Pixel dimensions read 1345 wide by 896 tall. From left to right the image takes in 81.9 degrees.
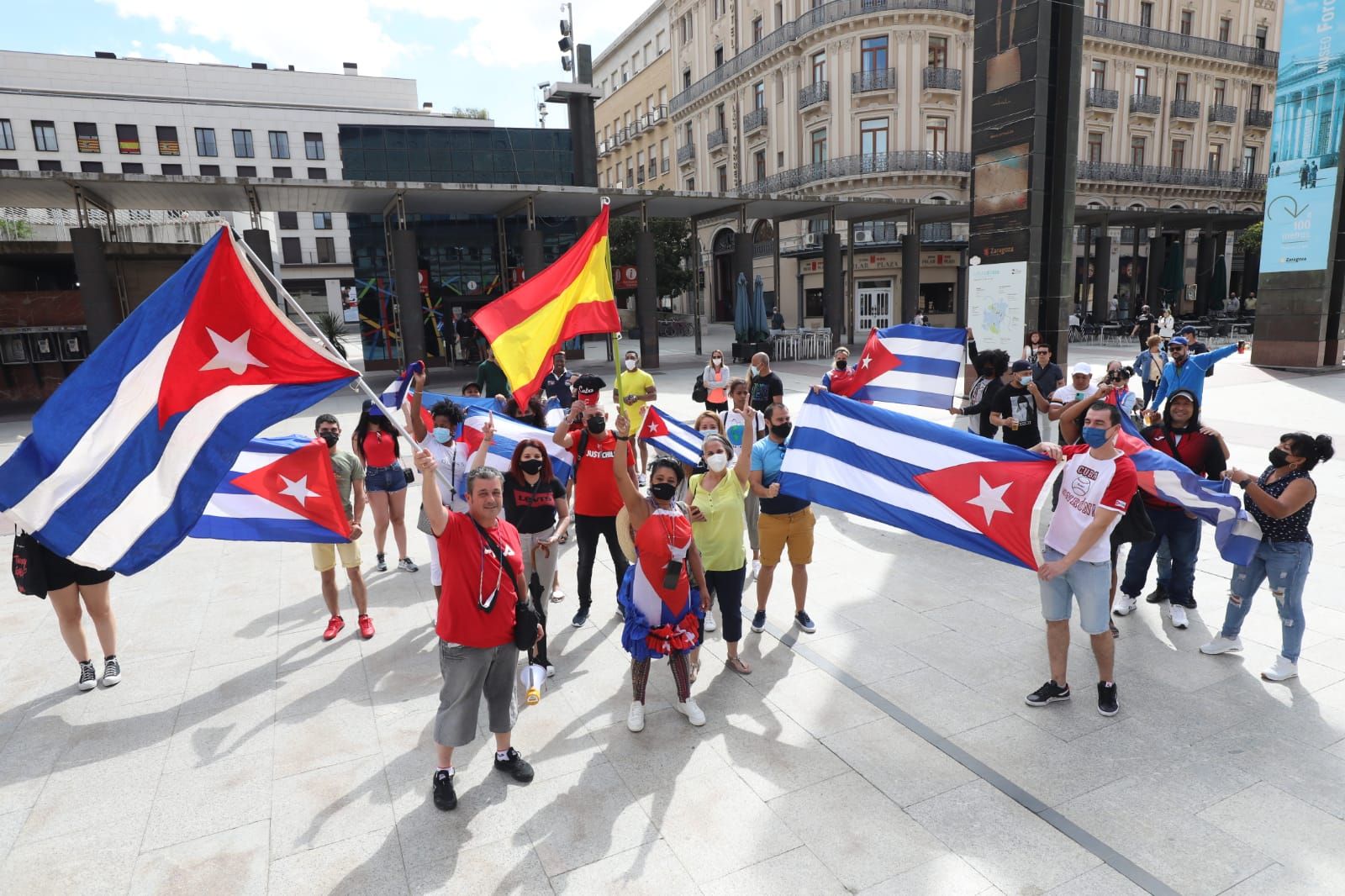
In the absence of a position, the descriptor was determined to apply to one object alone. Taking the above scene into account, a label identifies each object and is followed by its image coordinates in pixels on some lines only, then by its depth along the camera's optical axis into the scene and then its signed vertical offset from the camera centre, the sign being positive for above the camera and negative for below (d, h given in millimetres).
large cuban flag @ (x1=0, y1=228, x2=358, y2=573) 4270 -514
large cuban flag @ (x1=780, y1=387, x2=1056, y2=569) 5145 -1275
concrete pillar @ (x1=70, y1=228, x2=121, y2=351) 19766 +1150
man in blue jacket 9773 -930
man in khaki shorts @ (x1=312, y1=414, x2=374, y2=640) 6523 -1925
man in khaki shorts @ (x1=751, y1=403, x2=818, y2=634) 6227 -1743
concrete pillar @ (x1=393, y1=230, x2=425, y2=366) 23562 +713
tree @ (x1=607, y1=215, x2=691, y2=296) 39875 +3118
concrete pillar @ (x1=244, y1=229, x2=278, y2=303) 21219 +2199
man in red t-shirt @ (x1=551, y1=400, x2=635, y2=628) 6434 -1422
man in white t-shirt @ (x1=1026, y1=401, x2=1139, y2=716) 4688 -1523
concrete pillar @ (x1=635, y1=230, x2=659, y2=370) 25844 +282
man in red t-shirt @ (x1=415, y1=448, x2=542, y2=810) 4262 -1590
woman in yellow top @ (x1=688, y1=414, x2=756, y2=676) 5594 -1531
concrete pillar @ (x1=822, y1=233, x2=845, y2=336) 30875 +792
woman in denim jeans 5023 -1612
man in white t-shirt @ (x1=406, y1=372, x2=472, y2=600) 6480 -1122
